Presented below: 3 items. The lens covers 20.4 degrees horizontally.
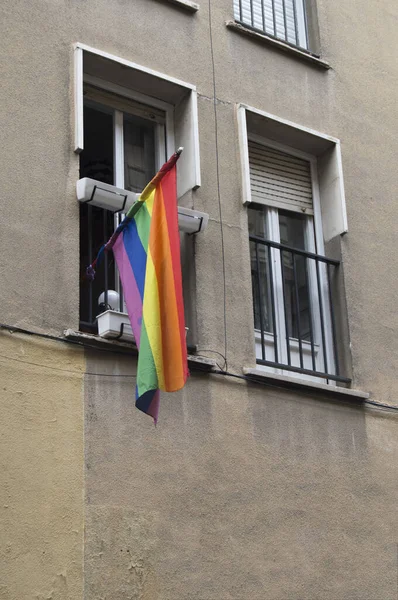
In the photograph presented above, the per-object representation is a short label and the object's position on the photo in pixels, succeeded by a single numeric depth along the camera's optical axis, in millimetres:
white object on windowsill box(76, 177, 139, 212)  8438
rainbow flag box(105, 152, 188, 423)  7156
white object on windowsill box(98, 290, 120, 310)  8641
